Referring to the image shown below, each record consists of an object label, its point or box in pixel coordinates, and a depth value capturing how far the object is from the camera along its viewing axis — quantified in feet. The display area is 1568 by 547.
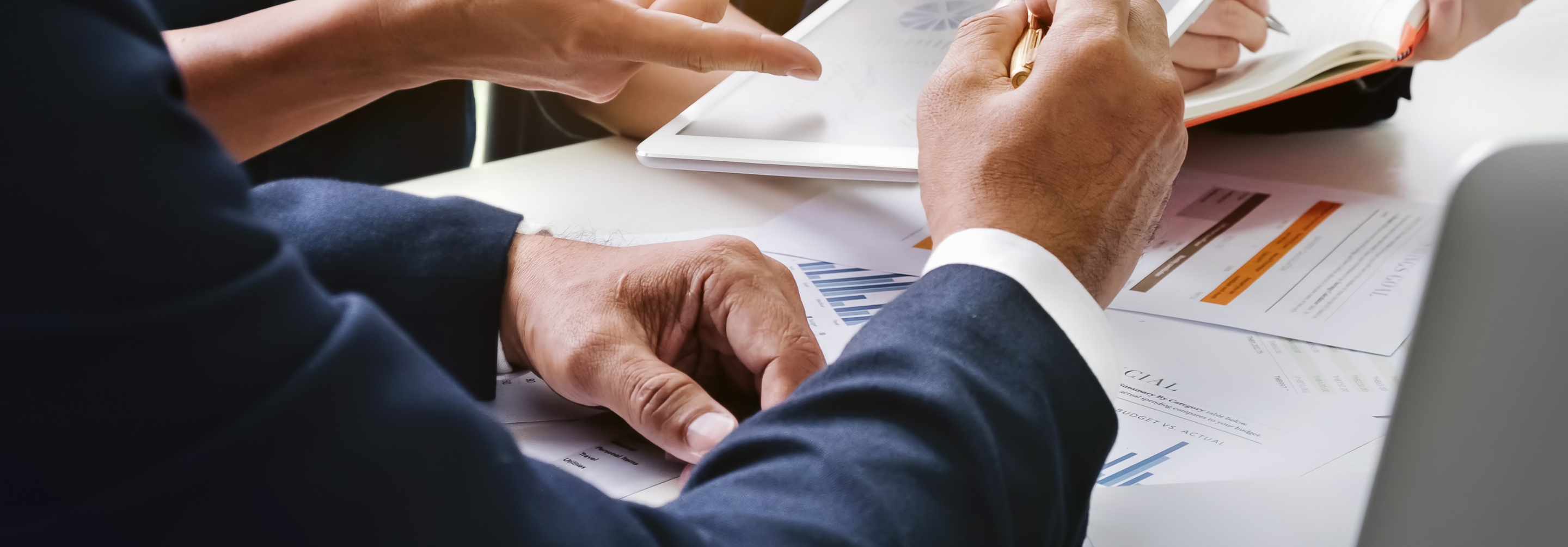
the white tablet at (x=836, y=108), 2.60
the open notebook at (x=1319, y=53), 2.65
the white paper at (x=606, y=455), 1.65
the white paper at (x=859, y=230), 2.51
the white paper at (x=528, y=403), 1.88
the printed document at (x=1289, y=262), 2.10
